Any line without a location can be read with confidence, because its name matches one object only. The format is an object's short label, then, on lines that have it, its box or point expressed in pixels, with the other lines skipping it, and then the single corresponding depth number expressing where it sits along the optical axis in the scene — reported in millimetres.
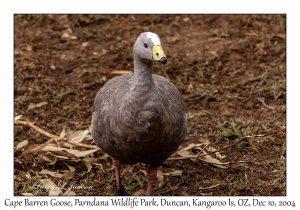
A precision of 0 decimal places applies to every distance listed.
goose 7611
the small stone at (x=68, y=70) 13465
